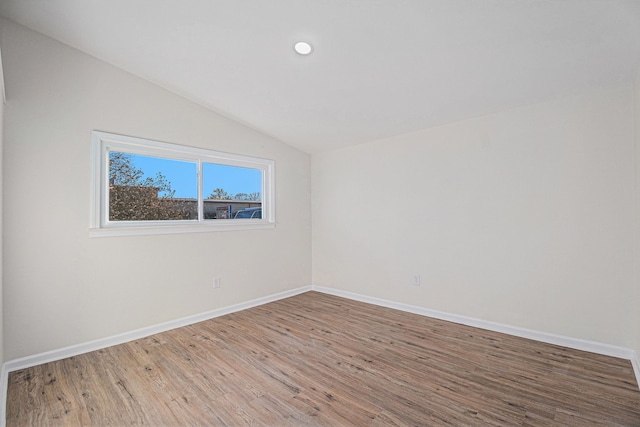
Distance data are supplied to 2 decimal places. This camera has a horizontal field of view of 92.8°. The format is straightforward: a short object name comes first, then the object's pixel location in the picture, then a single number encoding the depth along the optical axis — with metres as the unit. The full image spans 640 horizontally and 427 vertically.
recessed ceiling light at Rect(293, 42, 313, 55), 2.30
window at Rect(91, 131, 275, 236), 2.83
